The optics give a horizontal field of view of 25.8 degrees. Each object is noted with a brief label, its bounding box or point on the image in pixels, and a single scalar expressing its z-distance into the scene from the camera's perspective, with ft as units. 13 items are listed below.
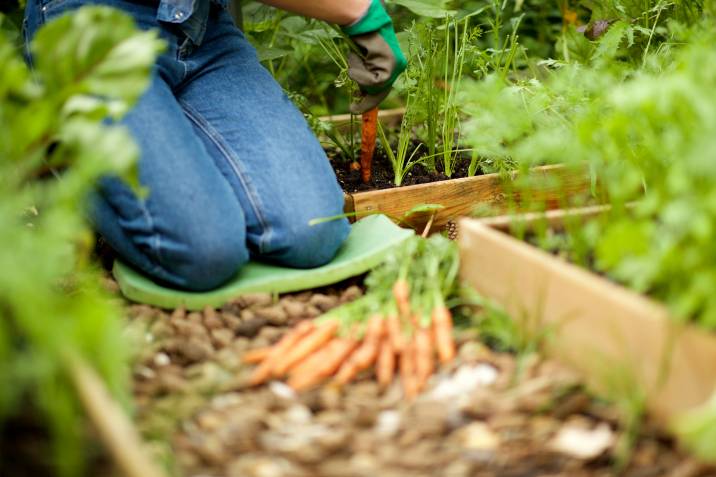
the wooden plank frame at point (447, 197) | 7.43
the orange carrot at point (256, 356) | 6.15
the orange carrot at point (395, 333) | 6.08
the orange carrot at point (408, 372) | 5.89
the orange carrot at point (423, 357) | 5.96
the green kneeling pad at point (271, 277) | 6.75
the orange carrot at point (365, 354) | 6.03
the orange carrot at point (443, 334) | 6.04
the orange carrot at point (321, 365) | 6.02
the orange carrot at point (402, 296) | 6.26
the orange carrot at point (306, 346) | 6.06
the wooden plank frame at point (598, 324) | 5.49
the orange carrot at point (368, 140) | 7.75
